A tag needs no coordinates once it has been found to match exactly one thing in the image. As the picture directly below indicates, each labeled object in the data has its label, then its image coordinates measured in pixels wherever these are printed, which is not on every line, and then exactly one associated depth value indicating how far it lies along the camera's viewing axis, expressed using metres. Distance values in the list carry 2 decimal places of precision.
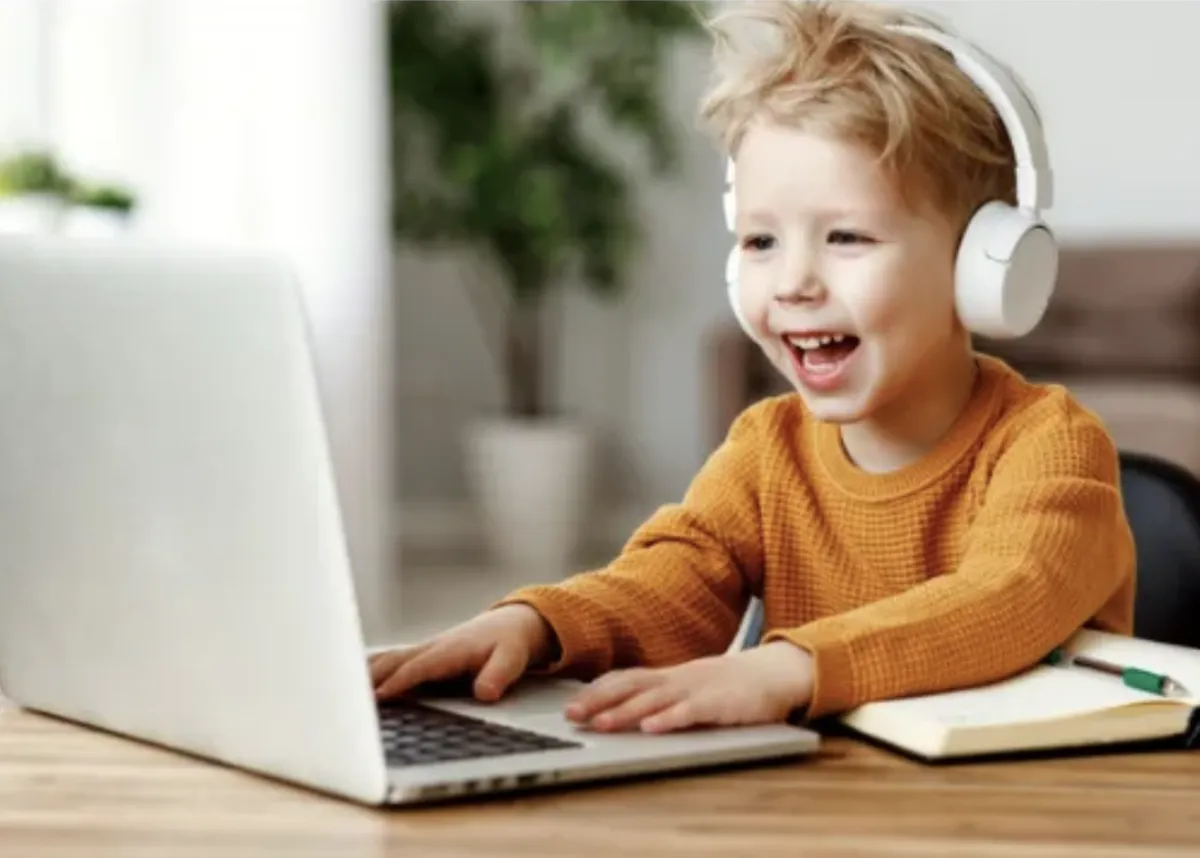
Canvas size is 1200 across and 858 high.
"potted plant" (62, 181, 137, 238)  4.88
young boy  1.94
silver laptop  1.72
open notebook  1.85
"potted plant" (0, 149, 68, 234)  4.80
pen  1.91
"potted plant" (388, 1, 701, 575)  6.56
